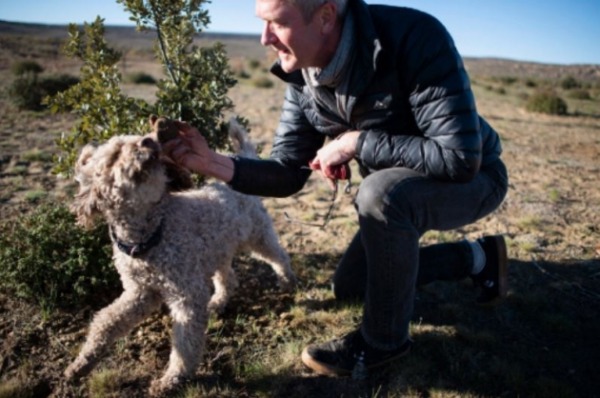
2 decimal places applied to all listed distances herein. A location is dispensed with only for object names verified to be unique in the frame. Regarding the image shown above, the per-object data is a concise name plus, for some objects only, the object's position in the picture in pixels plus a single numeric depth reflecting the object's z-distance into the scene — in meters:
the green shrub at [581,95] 23.30
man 2.28
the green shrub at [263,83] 20.77
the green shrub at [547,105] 16.56
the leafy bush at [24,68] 14.20
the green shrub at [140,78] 19.27
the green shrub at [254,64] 32.38
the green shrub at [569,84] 30.94
